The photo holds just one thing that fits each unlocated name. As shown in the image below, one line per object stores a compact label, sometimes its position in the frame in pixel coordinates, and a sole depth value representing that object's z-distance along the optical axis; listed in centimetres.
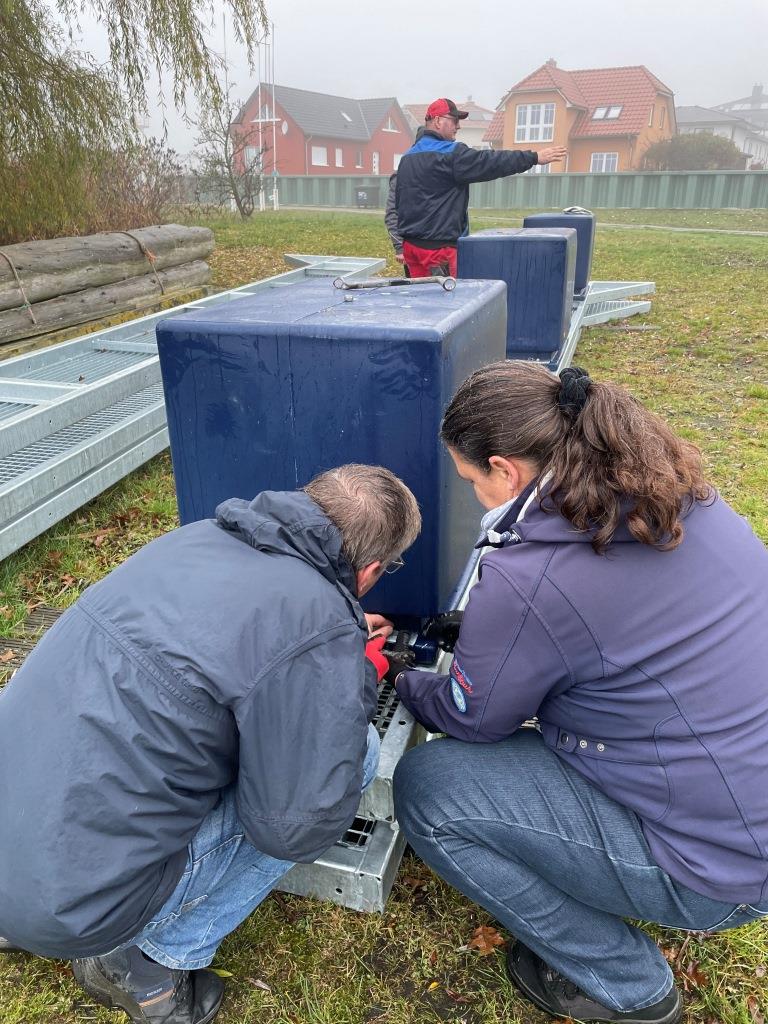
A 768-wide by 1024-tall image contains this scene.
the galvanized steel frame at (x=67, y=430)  390
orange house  4422
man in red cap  600
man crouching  145
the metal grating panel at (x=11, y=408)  488
